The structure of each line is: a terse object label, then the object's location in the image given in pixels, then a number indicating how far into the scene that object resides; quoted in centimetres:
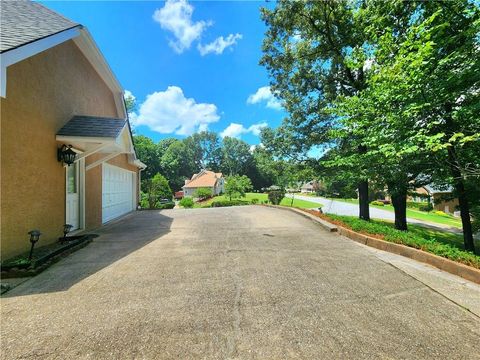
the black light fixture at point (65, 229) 591
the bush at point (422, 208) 3223
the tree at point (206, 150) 7356
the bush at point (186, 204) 2277
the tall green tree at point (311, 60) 1052
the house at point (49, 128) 451
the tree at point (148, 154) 4059
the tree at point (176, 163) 5131
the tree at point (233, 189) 3303
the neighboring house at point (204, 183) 5038
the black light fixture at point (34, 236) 425
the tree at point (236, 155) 7194
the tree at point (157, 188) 2112
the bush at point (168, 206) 2083
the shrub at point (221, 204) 2222
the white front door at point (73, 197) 697
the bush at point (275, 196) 2314
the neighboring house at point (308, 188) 8894
